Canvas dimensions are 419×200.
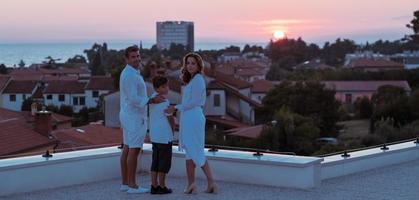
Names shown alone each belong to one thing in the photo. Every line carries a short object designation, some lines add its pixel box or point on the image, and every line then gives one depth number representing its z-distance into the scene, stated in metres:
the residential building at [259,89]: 70.49
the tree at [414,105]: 42.01
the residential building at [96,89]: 67.00
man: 6.80
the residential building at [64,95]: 68.31
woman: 6.81
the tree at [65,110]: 58.47
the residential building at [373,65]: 105.96
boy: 6.98
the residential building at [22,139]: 14.73
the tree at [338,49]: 166.76
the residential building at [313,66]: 112.22
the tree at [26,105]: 57.24
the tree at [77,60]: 154.38
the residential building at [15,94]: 66.00
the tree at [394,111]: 42.50
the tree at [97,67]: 104.44
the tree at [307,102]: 46.06
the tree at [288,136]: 30.30
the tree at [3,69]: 103.22
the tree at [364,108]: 57.02
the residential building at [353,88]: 77.81
